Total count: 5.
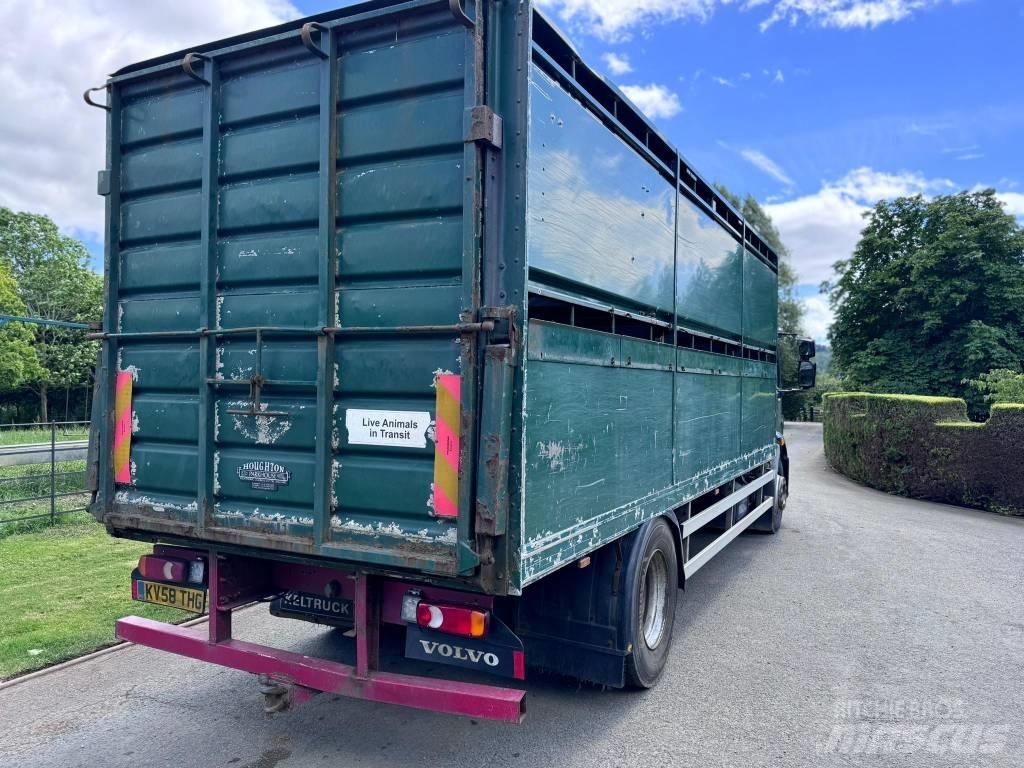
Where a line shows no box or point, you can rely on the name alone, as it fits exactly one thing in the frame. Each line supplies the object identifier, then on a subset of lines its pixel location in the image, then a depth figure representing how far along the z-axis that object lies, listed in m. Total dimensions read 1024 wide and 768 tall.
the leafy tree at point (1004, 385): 15.48
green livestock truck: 2.93
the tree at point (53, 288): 38.69
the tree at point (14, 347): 32.88
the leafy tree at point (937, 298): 21.14
